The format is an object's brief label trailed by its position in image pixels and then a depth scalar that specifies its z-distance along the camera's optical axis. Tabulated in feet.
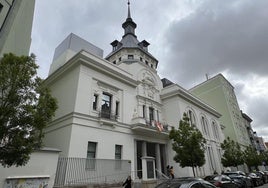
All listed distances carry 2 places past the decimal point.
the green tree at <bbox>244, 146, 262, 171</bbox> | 105.48
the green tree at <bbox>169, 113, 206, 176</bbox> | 51.44
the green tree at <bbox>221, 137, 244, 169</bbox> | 87.04
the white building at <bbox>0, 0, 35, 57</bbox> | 34.96
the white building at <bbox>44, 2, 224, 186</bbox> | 48.70
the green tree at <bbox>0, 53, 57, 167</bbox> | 19.94
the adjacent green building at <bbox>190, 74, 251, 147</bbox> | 137.39
